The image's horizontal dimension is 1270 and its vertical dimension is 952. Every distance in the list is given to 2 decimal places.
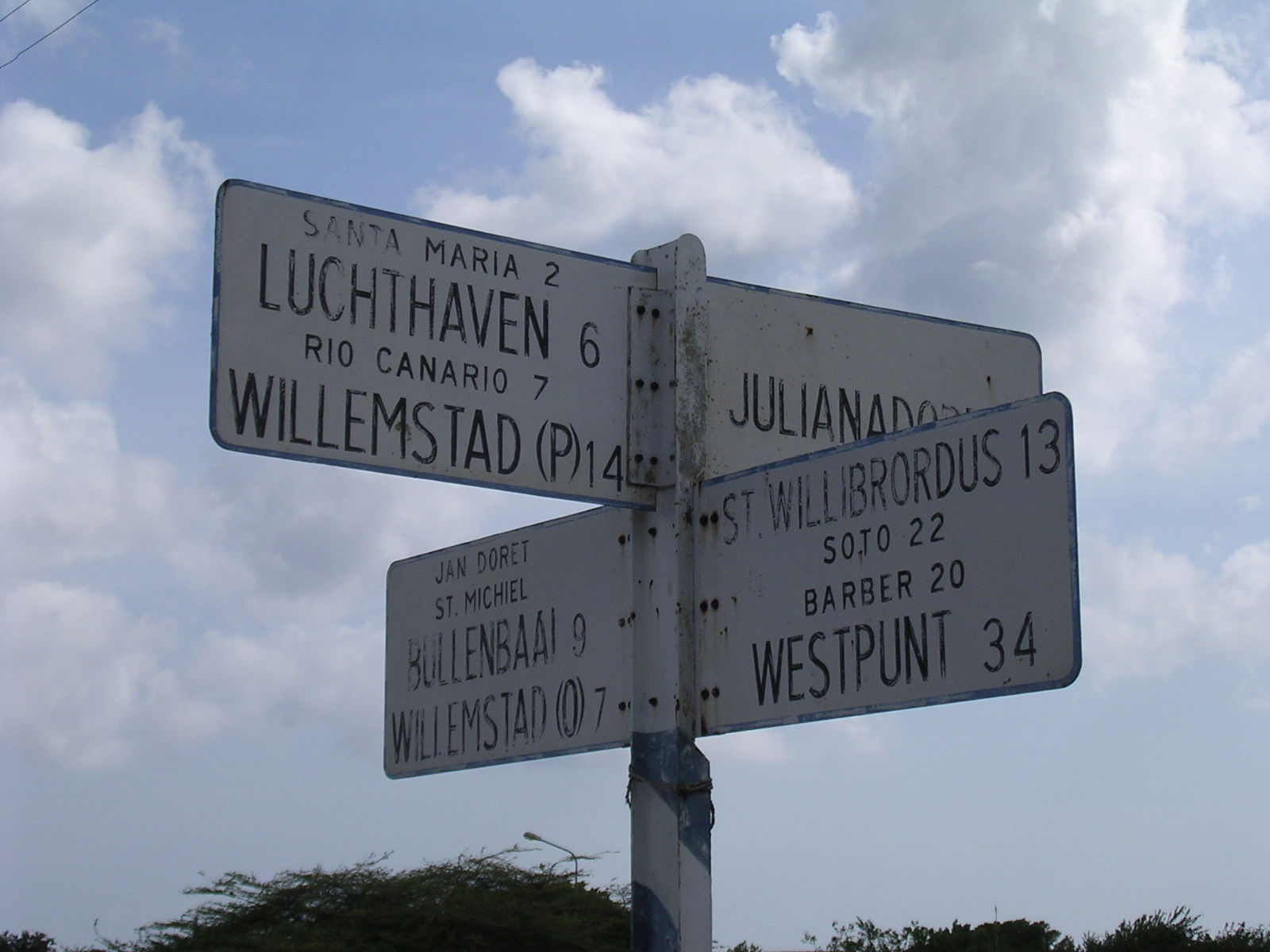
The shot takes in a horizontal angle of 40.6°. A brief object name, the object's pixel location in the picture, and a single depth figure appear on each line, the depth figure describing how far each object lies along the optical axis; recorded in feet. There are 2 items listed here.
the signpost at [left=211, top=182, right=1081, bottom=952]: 11.64
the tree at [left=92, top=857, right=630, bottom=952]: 32.99
